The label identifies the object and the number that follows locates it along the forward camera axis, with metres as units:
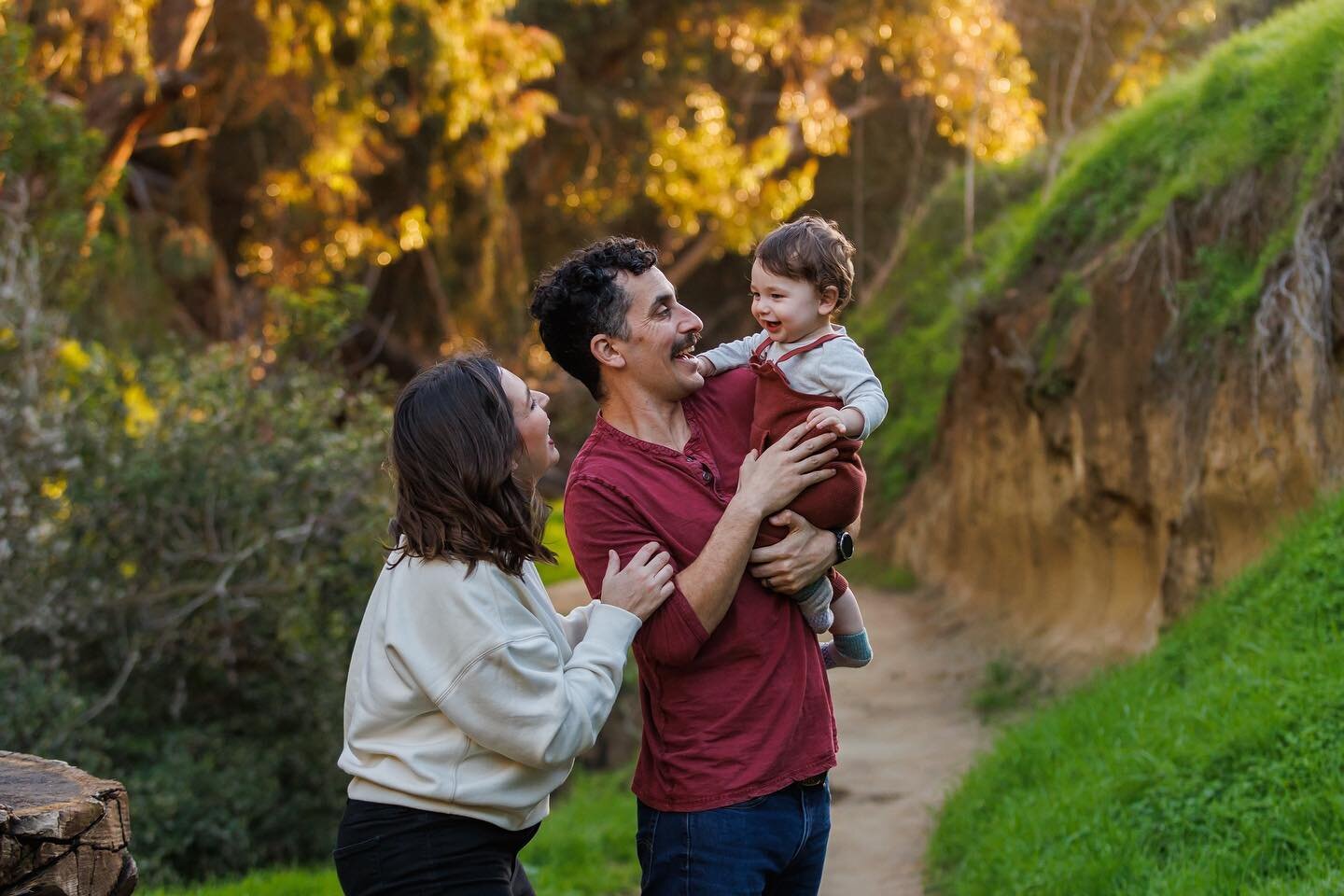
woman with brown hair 2.60
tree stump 2.84
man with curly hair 2.87
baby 3.07
